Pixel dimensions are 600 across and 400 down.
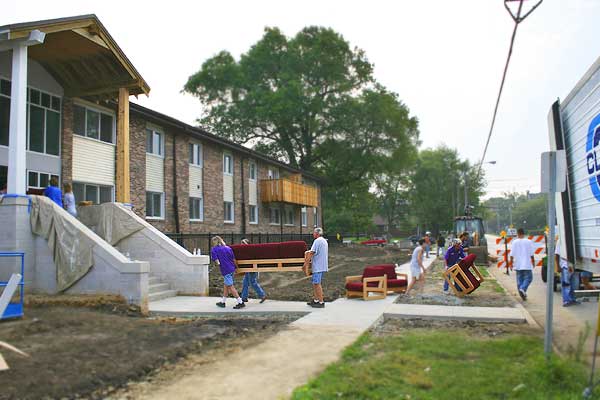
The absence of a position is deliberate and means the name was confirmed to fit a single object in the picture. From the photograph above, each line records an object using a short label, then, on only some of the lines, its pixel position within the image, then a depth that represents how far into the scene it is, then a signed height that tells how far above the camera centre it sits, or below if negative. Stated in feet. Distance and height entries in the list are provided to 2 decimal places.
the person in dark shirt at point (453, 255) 46.93 -2.44
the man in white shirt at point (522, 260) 41.14 -2.65
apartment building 47.39 +11.72
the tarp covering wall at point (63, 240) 38.45 -0.43
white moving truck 24.99 +3.13
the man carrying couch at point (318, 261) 37.42 -2.26
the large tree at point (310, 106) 150.10 +37.33
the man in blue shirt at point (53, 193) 42.75 +3.51
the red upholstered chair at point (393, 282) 44.06 -4.55
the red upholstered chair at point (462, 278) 42.15 -4.17
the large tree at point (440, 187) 261.65 +21.83
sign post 21.21 +2.11
